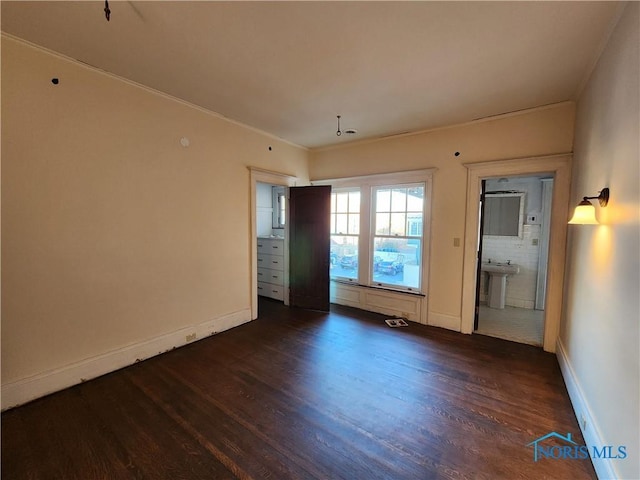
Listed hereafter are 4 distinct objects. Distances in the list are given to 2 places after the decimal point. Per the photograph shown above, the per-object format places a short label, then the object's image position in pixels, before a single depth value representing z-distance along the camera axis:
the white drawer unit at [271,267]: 4.97
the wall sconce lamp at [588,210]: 1.76
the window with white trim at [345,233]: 4.74
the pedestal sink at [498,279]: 4.61
